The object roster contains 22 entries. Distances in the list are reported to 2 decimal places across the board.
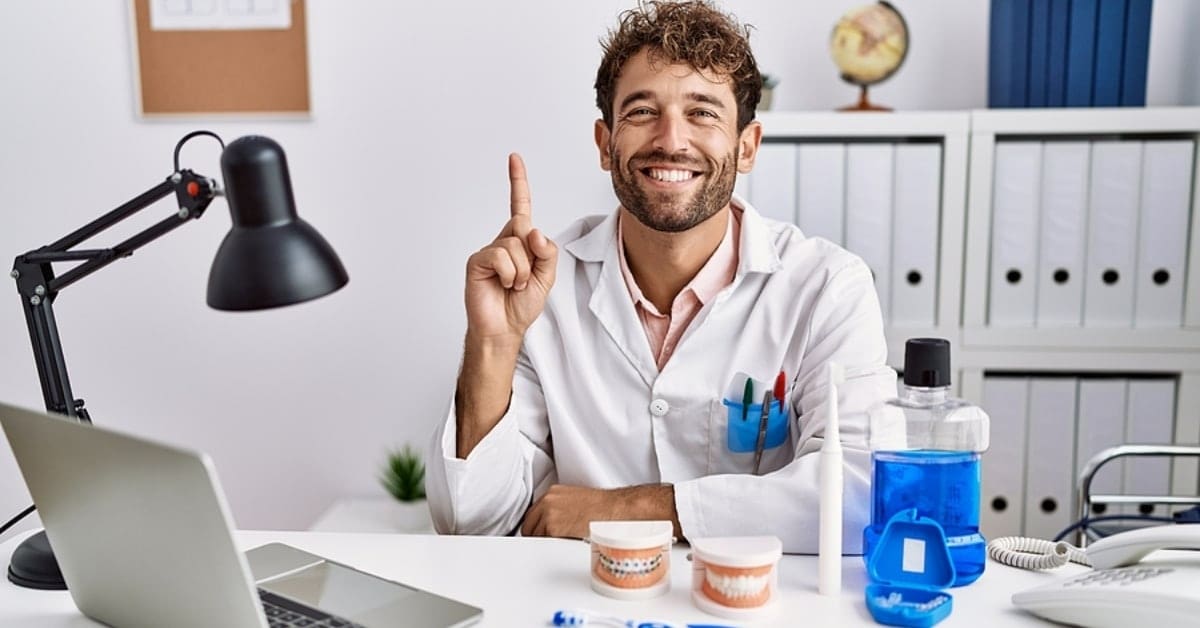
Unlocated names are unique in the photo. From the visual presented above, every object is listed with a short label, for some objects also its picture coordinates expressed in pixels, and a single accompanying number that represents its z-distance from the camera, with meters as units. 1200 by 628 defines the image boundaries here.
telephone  0.86
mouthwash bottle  1.03
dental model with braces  0.98
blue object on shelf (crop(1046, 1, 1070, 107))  1.95
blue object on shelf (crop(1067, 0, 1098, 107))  1.94
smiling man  1.36
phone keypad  0.91
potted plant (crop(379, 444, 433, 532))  2.26
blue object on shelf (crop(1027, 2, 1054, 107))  1.96
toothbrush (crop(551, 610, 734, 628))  0.92
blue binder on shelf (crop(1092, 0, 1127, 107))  1.94
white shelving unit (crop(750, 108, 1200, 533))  1.96
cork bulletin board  2.32
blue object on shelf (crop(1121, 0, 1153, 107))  1.93
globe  2.06
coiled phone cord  1.05
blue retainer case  0.98
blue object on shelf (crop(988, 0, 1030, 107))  1.98
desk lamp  0.90
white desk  0.95
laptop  0.78
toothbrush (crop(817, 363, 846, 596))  0.99
